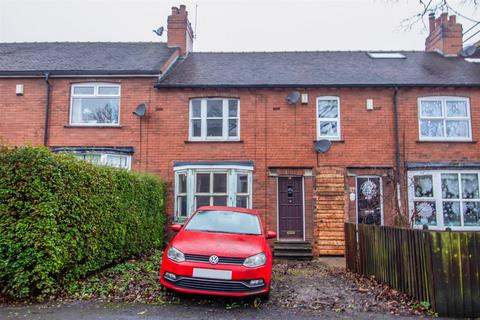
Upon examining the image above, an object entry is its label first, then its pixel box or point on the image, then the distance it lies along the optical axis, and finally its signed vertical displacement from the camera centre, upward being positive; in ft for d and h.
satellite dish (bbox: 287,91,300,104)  41.45 +11.35
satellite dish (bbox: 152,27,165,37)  52.80 +23.96
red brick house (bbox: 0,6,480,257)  39.99 +6.98
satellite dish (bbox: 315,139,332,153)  40.42 +5.76
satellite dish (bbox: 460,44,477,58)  51.01 +20.43
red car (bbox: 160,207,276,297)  18.20 -3.42
